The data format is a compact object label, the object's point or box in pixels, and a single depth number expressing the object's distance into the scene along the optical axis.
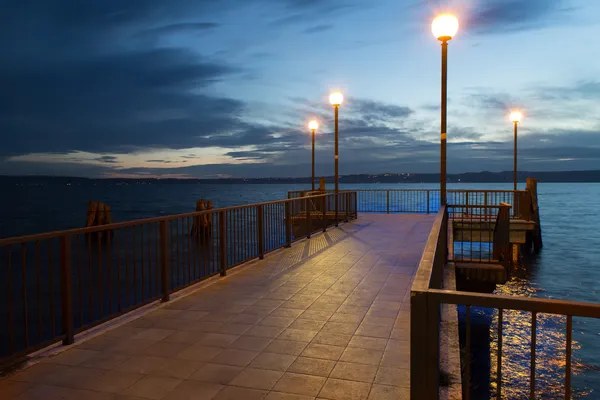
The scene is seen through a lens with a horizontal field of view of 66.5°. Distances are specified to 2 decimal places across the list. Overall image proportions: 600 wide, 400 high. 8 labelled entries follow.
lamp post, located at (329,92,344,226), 15.66
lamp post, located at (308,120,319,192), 21.34
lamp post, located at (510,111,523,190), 21.16
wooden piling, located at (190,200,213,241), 33.53
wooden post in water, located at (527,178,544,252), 20.60
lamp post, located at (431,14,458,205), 8.87
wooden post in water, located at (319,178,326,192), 24.16
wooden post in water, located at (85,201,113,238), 34.53
